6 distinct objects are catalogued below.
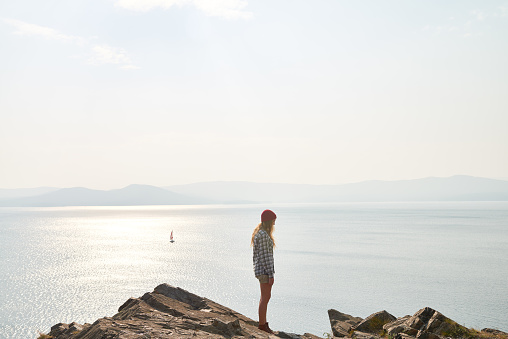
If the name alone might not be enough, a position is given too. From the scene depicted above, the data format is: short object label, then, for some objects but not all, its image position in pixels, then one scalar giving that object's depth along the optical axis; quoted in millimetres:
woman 11156
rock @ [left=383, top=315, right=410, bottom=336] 11086
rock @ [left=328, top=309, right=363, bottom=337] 12758
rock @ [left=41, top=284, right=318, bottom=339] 9228
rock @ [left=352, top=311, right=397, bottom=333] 12508
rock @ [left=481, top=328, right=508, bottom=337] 11129
